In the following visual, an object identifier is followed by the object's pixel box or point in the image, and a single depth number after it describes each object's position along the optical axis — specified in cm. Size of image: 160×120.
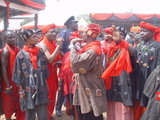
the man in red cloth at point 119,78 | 335
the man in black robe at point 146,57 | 351
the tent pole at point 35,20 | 1246
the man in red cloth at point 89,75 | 306
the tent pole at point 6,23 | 802
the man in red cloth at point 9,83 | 390
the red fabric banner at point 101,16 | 1398
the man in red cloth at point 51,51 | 421
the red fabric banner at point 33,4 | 886
